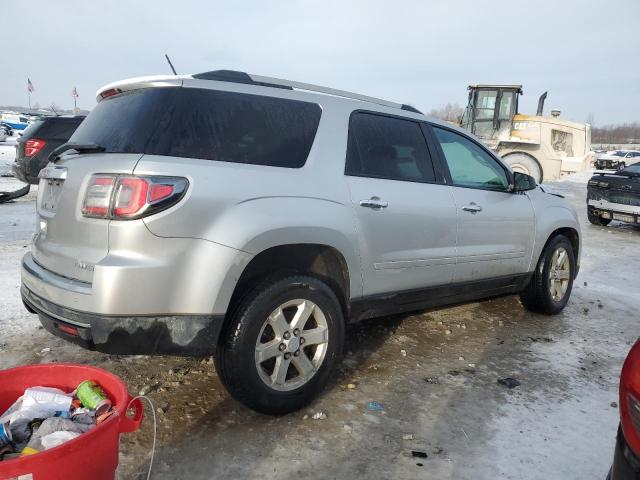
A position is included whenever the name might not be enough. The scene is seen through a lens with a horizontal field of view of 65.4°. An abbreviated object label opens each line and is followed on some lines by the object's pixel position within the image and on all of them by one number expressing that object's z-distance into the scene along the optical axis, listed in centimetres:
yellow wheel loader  1664
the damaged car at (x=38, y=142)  868
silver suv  230
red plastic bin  142
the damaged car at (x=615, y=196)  1053
